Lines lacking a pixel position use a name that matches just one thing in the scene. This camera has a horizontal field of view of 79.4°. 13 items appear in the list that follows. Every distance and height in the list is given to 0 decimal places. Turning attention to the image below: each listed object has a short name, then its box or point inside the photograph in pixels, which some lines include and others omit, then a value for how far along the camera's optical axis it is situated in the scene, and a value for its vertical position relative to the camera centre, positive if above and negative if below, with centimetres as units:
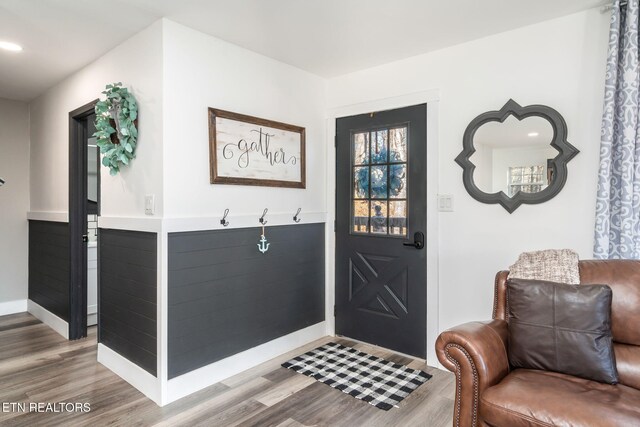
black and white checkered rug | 246 -117
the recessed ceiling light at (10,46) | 278 +120
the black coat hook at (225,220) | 266 -7
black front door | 300 -15
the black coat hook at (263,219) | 293 -7
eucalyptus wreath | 253 +58
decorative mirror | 241 +36
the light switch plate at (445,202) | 282 +6
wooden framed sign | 265 +45
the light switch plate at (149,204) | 243 +4
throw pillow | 167 -54
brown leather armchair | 143 -72
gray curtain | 208 +34
